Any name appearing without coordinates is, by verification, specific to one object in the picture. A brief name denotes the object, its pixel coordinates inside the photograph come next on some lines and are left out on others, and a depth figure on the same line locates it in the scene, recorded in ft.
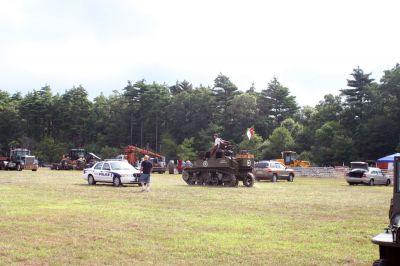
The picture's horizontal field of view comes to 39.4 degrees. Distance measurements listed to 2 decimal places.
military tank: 106.32
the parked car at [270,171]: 139.03
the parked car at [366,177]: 130.41
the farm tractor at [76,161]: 211.20
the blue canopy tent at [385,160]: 169.37
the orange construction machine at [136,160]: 193.06
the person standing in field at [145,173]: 84.94
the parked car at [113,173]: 96.68
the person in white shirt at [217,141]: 109.40
